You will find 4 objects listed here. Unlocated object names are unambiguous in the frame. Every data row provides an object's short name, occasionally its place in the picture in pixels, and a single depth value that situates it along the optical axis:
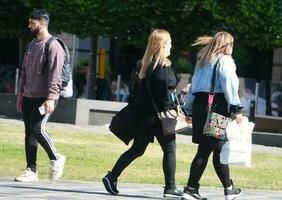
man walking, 19.47
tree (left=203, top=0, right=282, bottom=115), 57.25
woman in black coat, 18.23
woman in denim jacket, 17.75
